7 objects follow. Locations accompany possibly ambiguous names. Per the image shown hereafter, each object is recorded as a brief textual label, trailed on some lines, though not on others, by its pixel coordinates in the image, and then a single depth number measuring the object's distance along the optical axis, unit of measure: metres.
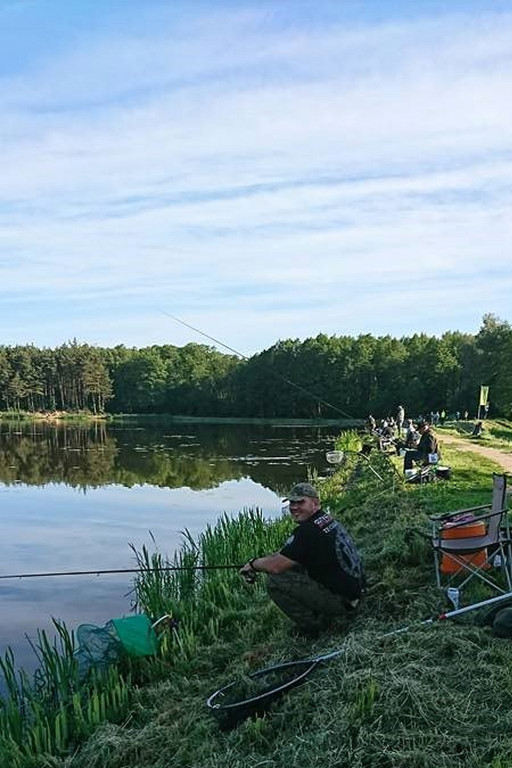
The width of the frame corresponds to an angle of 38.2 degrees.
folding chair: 5.56
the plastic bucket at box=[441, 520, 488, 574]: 5.95
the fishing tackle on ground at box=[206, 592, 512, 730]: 4.31
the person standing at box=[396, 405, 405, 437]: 28.85
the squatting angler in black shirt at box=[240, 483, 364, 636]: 5.02
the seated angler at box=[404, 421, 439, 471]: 13.50
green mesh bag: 5.84
